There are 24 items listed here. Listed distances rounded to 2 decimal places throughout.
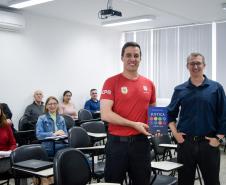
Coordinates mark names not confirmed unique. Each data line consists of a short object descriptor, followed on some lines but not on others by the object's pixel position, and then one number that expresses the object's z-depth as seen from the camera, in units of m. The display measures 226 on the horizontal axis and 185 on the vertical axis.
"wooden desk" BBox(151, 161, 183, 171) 2.91
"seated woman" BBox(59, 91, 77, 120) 7.36
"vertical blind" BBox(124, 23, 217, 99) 7.97
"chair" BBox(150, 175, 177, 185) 3.19
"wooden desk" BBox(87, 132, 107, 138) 4.82
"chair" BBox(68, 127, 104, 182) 4.08
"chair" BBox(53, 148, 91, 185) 2.47
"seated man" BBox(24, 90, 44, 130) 6.56
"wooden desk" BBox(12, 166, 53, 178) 2.67
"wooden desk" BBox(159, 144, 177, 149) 4.05
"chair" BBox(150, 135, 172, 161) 4.19
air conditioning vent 6.25
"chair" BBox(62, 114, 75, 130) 6.00
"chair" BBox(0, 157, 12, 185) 3.62
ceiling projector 5.64
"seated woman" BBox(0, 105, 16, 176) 4.09
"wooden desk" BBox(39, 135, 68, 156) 4.44
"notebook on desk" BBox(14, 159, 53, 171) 2.76
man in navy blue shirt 2.77
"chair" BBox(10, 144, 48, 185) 3.05
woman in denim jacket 4.62
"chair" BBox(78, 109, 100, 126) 7.04
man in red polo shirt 2.41
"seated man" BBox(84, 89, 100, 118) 7.94
